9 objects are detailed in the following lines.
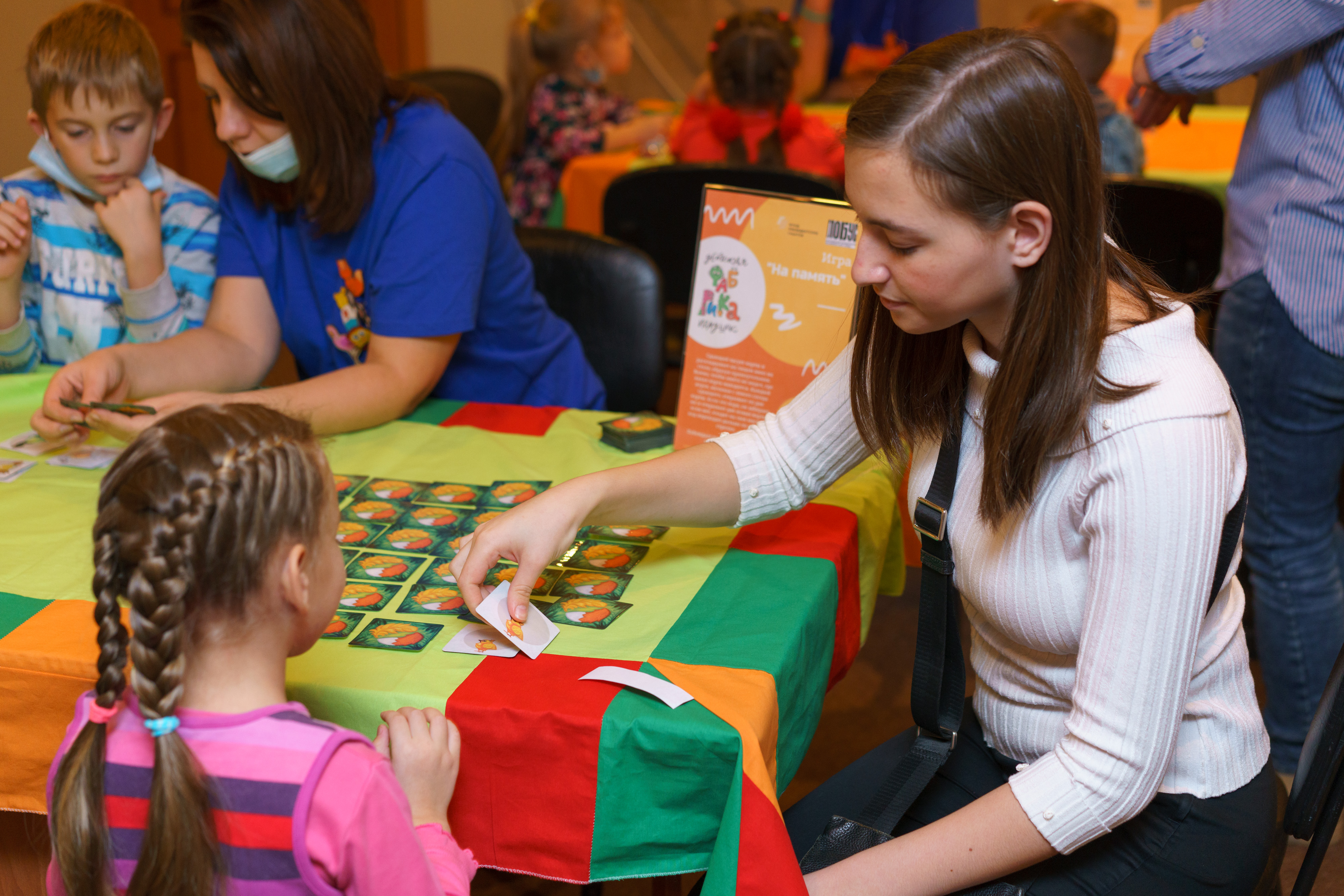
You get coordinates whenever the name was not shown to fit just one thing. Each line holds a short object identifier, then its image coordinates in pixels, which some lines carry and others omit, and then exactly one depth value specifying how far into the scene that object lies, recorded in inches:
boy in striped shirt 63.5
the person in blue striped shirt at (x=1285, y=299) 60.4
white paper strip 35.5
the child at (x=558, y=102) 147.8
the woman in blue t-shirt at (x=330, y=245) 56.9
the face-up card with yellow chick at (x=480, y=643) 39.0
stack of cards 56.6
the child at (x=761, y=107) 125.3
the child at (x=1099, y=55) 118.3
